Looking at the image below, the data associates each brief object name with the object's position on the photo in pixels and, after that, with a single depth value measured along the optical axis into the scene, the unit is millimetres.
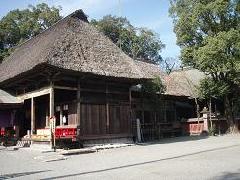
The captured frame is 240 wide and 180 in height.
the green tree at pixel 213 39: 16800
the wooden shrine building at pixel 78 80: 12295
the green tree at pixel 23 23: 27565
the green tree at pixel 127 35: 34955
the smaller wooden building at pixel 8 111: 14304
